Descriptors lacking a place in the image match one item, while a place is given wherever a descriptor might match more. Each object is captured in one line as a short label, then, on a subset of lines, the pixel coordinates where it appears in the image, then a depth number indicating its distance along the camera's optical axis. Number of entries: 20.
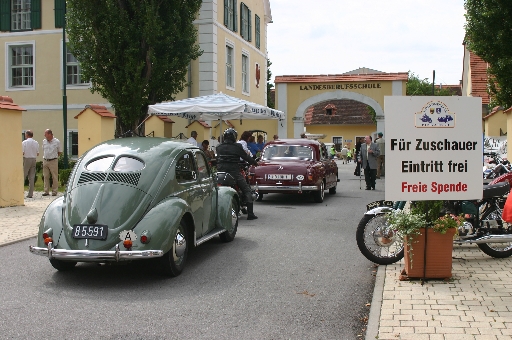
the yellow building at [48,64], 28.41
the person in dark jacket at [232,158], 12.41
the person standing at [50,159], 17.16
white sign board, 7.21
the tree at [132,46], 22.61
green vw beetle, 6.96
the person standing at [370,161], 19.52
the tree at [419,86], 57.21
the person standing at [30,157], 16.91
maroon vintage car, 15.48
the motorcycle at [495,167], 9.84
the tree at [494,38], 19.12
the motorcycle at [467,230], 7.85
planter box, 7.06
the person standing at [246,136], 15.37
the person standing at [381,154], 22.38
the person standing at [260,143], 23.13
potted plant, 7.04
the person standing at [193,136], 19.45
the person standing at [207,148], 19.14
